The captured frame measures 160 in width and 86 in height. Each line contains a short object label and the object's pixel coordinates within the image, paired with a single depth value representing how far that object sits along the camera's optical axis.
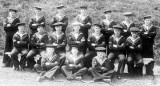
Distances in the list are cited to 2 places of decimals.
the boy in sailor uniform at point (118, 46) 9.28
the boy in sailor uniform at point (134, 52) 9.31
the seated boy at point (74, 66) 8.69
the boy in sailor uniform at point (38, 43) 9.79
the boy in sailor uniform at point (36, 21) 10.26
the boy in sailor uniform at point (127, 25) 9.73
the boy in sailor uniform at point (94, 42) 9.41
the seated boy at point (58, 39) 9.59
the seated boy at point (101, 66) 8.61
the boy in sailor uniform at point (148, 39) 9.58
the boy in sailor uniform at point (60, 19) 10.24
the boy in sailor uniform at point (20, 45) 9.81
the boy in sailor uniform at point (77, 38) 9.42
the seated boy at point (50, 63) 8.69
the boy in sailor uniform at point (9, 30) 10.27
